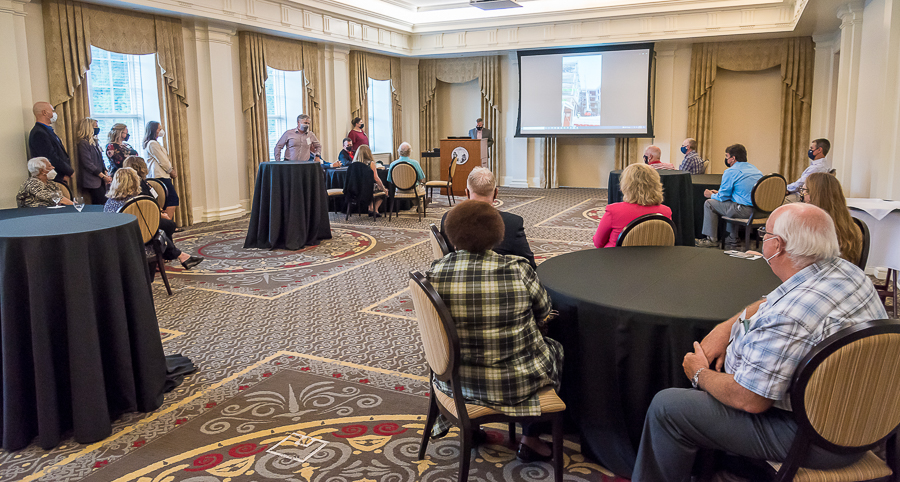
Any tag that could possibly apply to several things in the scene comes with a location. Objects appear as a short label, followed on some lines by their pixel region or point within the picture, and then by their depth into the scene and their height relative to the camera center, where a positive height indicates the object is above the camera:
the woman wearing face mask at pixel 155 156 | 7.24 +0.09
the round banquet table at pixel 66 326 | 2.58 -0.70
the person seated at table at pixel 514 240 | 3.00 -0.40
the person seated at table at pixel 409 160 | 8.97 -0.03
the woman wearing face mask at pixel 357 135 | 10.32 +0.42
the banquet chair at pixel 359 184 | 8.96 -0.35
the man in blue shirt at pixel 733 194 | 6.16 -0.41
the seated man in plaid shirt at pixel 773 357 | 1.59 -0.54
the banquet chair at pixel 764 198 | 5.93 -0.43
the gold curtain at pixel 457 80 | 13.03 +1.64
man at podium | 11.95 +0.50
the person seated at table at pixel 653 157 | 7.42 -0.02
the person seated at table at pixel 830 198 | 3.28 -0.25
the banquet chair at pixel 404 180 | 8.84 -0.29
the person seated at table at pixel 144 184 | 5.47 -0.18
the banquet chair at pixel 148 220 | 4.44 -0.41
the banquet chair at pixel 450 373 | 1.95 -0.71
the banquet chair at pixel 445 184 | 9.89 -0.40
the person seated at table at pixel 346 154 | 9.38 +0.10
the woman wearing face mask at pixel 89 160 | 6.97 +0.05
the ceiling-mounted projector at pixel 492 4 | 9.68 +2.45
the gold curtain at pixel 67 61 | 6.84 +1.17
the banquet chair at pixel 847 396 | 1.49 -0.61
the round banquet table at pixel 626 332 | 2.12 -0.62
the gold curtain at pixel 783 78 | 10.77 +1.33
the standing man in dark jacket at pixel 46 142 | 6.36 +0.24
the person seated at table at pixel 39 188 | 5.38 -0.19
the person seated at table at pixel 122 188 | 4.80 -0.19
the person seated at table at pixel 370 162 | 8.80 -0.04
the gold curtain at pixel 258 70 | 9.36 +1.40
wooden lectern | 11.31 +0.08
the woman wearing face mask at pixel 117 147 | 7.17 +0.20
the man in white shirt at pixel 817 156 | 6.64 -0.04
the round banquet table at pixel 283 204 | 6.82 -0.47
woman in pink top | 3.72 -0.29
